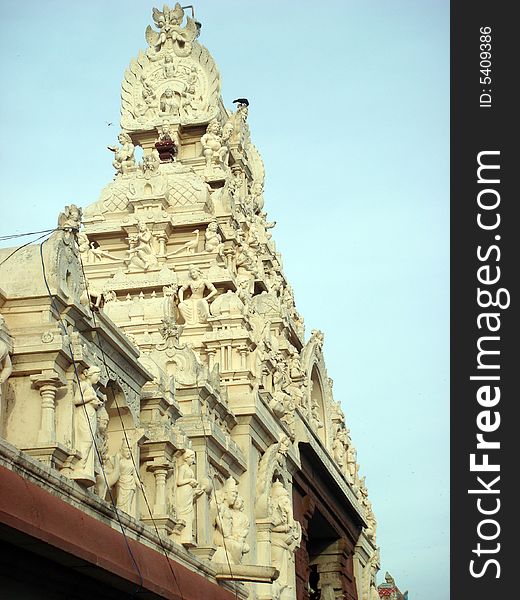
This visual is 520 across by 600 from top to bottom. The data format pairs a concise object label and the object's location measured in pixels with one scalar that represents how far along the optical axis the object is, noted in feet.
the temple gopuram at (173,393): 65.16
